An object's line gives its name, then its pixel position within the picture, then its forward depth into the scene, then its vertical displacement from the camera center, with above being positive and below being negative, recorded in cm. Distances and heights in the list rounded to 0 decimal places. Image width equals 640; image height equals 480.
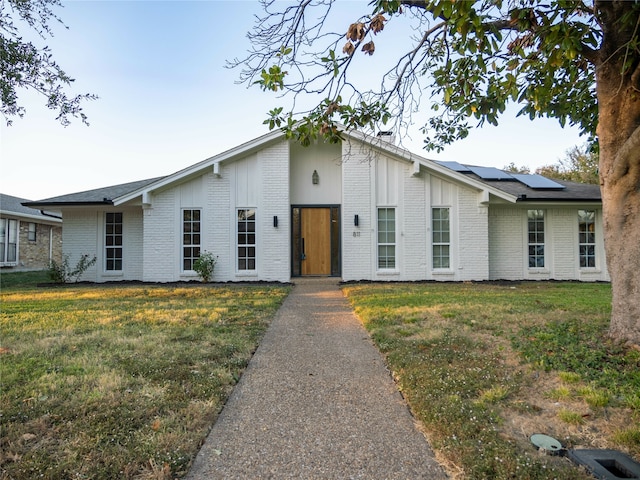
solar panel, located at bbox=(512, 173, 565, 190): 1355 +254
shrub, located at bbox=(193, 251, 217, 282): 1173 -50
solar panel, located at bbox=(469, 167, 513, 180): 1512 +318
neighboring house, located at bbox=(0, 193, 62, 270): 1841 +81
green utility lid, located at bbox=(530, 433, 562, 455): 229 -128
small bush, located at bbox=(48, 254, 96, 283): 1243 -65
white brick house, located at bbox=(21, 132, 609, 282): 1200 +115
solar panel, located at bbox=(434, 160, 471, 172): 1572 +364
